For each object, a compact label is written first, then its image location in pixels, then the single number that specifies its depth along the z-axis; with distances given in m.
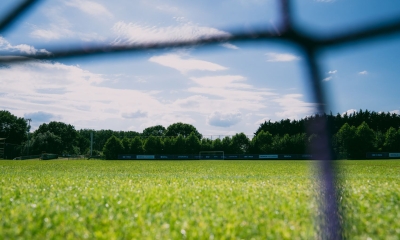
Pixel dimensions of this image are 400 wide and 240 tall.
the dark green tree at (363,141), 45.09
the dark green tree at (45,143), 72.38
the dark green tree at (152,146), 53.07
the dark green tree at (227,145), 52.09
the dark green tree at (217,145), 52.53
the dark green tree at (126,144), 53.00
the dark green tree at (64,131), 89.56
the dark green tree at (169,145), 52.94
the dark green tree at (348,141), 44.09
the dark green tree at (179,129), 93.81
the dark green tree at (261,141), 52.09
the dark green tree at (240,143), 52.16
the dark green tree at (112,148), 51.69
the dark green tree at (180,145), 52.53
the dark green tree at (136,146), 52.97
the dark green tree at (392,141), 47.84
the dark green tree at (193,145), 52.25
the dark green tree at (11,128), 69.50
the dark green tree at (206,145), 52.85
